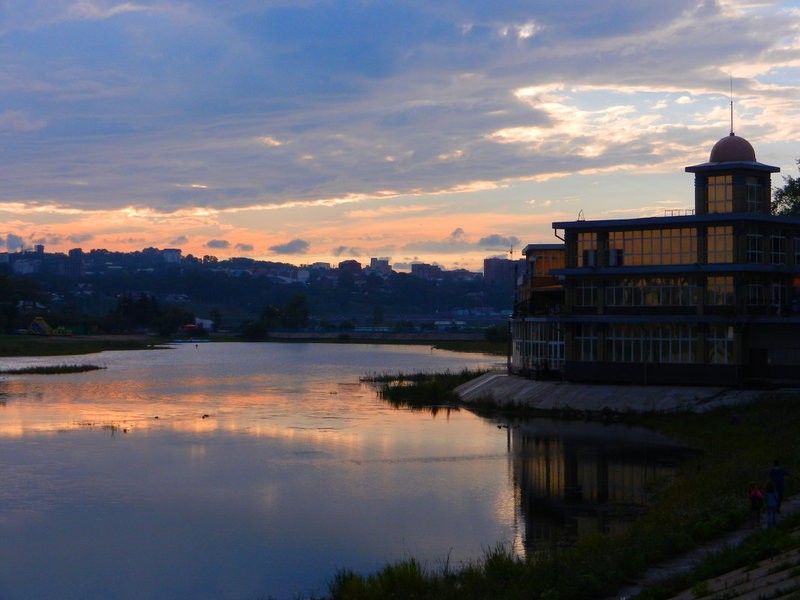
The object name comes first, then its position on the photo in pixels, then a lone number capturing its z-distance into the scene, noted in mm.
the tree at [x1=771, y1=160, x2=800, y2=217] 105062
